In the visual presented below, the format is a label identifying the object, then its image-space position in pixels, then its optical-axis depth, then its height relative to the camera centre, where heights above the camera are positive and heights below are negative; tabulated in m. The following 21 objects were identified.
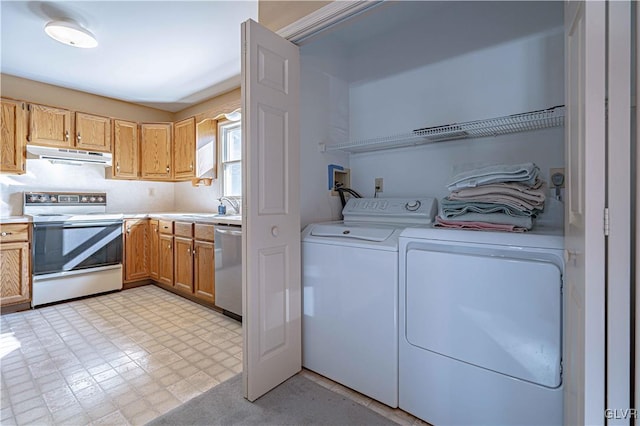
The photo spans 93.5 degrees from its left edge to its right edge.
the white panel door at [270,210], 1.58 +0.01
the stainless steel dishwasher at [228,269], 2.60 -0.51
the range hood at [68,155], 3.23 +0.64
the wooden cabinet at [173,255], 3.01 -0.49
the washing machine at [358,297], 1.54 -0.47
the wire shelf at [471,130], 1.45 +0.46
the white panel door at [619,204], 0.68 +0.02
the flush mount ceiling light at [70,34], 2.31 +1.43
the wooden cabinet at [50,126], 3.23 +0.95
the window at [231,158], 3.71 +0.67
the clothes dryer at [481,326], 1.15 -0.49
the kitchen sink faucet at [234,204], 3.63 +0.09
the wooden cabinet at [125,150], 3.85 +0.81
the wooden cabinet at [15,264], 2.85 -0.51
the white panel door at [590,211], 0.72 +0.00
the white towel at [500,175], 1.40 +0.17
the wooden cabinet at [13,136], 3.06 +0.79
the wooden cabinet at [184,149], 3.91 +0.84
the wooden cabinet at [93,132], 3.54 +0.97
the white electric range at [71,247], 3.04 -0.38
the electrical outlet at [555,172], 1.59 +0.20
